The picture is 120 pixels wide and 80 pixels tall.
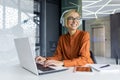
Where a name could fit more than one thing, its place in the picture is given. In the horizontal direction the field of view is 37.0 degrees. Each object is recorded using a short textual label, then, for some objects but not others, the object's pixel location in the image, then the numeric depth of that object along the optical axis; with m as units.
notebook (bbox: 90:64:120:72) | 1.30
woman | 1.72
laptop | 1.11
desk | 1.07
